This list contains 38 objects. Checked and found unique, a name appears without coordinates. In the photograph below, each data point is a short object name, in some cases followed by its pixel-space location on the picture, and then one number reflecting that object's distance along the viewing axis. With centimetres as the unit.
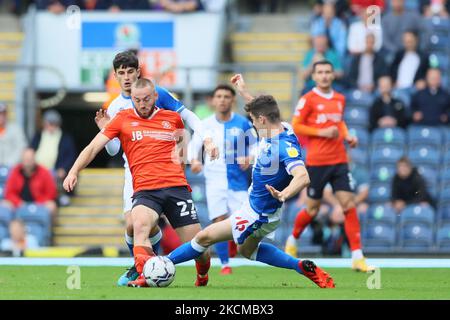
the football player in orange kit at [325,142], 1468
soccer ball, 1123
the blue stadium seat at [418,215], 1923
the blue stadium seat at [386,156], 1992
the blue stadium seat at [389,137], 1998
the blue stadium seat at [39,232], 1955
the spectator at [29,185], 1978
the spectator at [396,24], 2112
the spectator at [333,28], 2102
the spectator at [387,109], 1986
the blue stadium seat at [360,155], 1994
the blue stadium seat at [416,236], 1922
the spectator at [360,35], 2091
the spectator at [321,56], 2022
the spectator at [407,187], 1920
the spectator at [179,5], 2161
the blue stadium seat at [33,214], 1972
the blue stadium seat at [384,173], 1984
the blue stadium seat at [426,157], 1989
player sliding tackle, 1128
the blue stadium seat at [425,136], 1994
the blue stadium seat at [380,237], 1927
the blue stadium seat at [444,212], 1950
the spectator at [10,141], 2050
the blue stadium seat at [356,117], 2023
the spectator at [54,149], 2045
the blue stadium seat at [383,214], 1936
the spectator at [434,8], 2170
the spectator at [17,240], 1908
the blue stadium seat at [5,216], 1961
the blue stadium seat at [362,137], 2003
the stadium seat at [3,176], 2043
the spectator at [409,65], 2047
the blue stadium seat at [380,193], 1966
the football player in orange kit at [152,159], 1165
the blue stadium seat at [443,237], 1917
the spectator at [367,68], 2062
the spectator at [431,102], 1992
